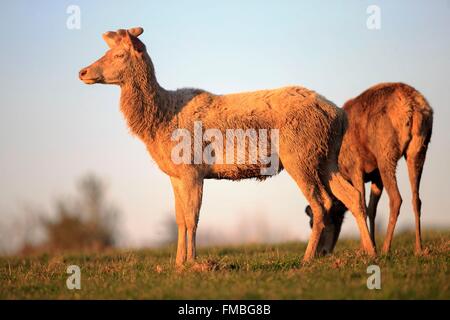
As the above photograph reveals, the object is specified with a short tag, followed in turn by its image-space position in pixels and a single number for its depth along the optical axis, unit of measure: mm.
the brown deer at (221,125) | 10664
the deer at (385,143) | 12305
